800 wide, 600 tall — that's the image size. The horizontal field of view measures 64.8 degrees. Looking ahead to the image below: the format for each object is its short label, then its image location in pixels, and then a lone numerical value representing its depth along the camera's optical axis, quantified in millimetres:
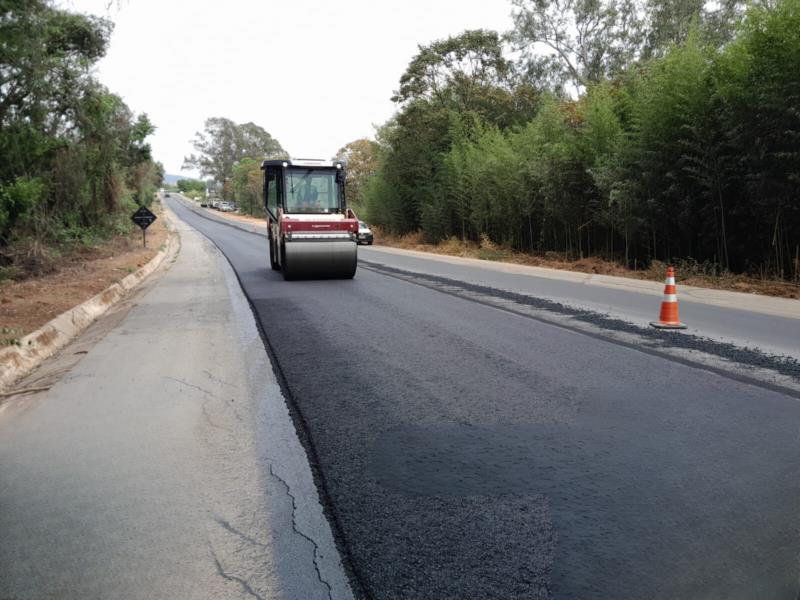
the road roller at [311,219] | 14172
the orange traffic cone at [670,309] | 8164
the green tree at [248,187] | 83375
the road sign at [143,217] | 27172
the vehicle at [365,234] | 35625
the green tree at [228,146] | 117188
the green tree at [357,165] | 55875
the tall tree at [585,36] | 34400
